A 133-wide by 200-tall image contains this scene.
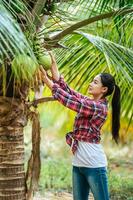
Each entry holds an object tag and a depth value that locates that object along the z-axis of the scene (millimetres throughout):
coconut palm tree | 3408
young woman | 3582
